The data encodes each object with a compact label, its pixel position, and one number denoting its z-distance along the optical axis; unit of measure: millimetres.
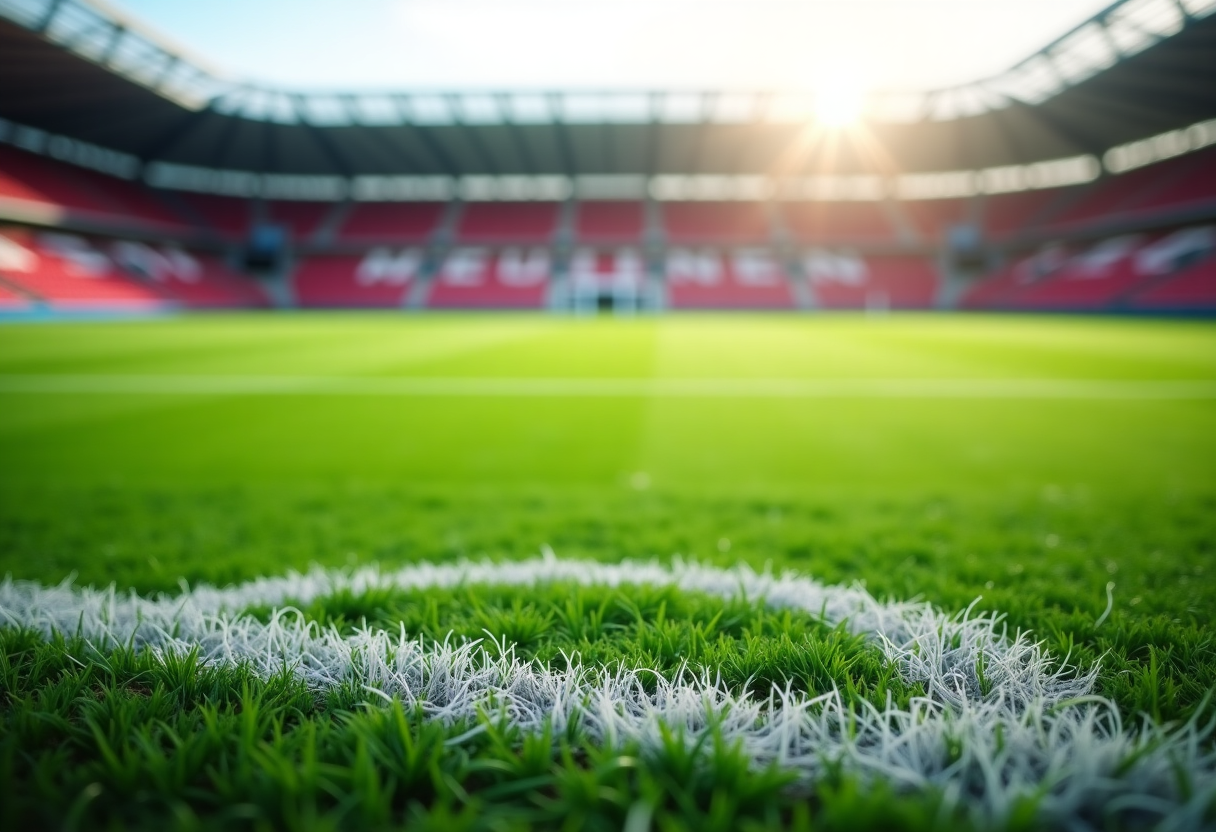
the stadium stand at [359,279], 42156
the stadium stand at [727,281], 41188
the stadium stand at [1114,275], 28469
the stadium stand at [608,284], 43250
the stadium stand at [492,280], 42000
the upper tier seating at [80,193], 29781
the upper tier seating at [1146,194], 30031
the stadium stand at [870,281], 40875
